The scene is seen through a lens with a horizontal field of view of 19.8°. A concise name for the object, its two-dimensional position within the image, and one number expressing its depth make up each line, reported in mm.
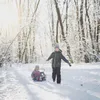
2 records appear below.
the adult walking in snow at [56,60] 13516
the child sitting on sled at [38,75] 14703
